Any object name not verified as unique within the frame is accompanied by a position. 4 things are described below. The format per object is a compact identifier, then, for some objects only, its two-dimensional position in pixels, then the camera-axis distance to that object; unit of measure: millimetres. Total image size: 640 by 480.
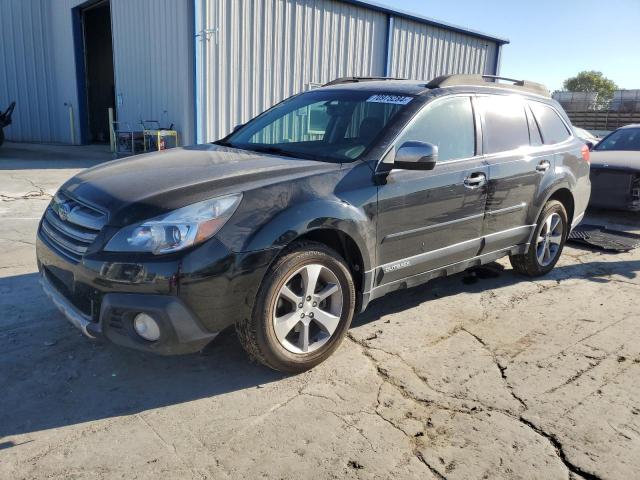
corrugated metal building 11953
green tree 93000
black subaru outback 2688
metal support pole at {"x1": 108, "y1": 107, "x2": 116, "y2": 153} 13930
